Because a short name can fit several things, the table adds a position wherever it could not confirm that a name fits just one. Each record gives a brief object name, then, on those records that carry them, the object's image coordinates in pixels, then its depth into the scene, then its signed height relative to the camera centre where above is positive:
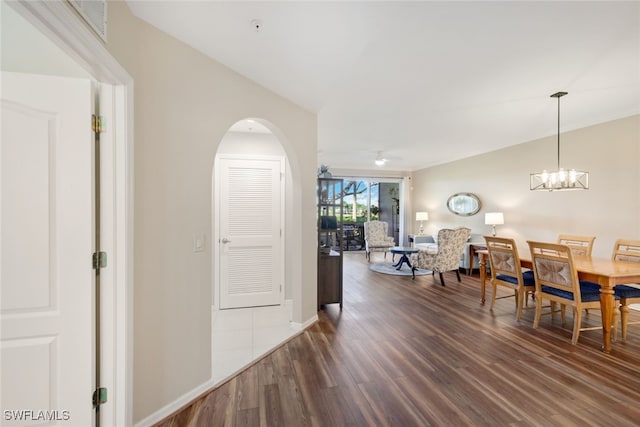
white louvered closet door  3.68 -0.29
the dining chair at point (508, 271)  3.35 -0.75
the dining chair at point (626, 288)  2.83 -0.81
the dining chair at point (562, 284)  2.75 -0.77
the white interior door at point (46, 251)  1.29 -0.19
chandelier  3.41 +0.41
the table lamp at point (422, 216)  7.64 -0.12
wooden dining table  2.57 -0.63
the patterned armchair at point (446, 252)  4.94 -0.75
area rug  5.96 -1.32
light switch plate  1.99 -0.23
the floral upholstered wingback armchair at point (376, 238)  7.69 -0.74
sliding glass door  9.42 +0.16
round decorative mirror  6.29 +0.19
